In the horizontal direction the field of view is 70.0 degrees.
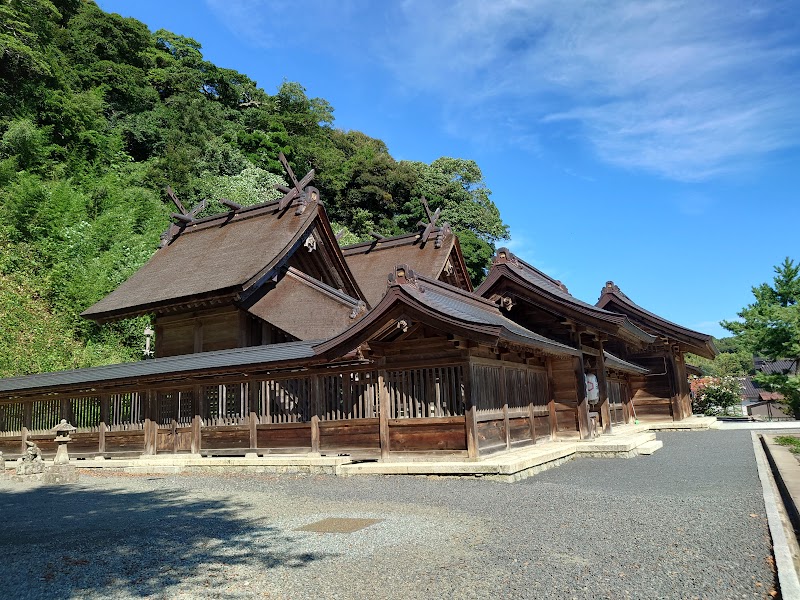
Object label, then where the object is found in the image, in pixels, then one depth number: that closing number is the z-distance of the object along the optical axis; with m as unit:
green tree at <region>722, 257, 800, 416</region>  22.78
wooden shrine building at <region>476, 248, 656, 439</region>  13.21
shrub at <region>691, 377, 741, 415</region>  30.66
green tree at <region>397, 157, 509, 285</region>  40.59
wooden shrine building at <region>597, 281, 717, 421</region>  21.22
